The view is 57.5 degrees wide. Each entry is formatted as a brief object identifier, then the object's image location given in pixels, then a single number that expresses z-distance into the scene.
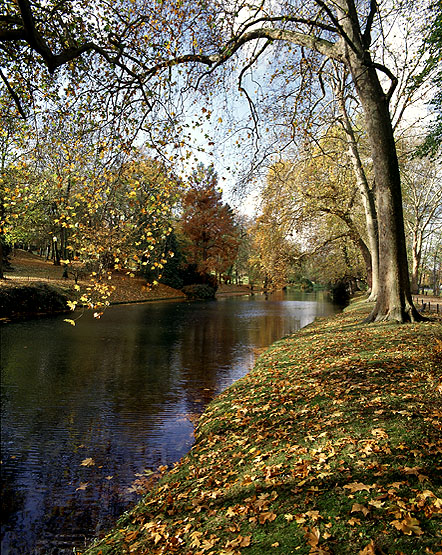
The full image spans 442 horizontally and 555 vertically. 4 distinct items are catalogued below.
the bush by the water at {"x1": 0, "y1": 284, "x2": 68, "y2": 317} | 21.08
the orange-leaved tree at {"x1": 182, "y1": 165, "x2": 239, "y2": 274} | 42.88
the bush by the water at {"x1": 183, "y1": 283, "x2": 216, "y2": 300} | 40.54
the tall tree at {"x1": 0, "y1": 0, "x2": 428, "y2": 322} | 7.27
